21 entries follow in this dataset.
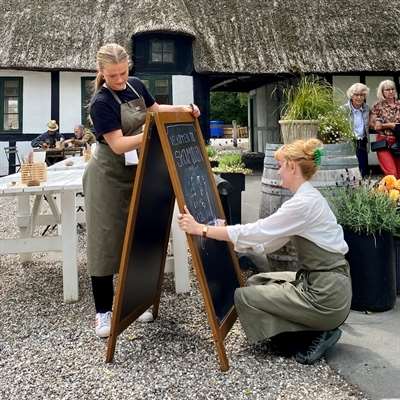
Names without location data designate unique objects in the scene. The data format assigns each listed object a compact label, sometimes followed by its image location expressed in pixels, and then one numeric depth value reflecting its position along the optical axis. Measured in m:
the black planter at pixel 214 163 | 6.27
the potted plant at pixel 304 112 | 3.40
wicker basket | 3.27
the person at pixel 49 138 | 11.01
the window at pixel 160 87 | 12.53
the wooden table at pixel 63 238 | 3.13
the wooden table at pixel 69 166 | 4.72
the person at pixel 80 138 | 10.08
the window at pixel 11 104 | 12.48
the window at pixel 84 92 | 12.68
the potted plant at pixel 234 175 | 5.20
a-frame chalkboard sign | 2.26
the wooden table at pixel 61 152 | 10.23
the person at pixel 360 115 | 5.91
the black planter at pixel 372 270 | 2.96
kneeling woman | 2.27
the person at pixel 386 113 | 5.32
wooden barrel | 3.30
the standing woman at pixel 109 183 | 2.54
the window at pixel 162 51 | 12.48
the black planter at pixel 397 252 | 3.31
